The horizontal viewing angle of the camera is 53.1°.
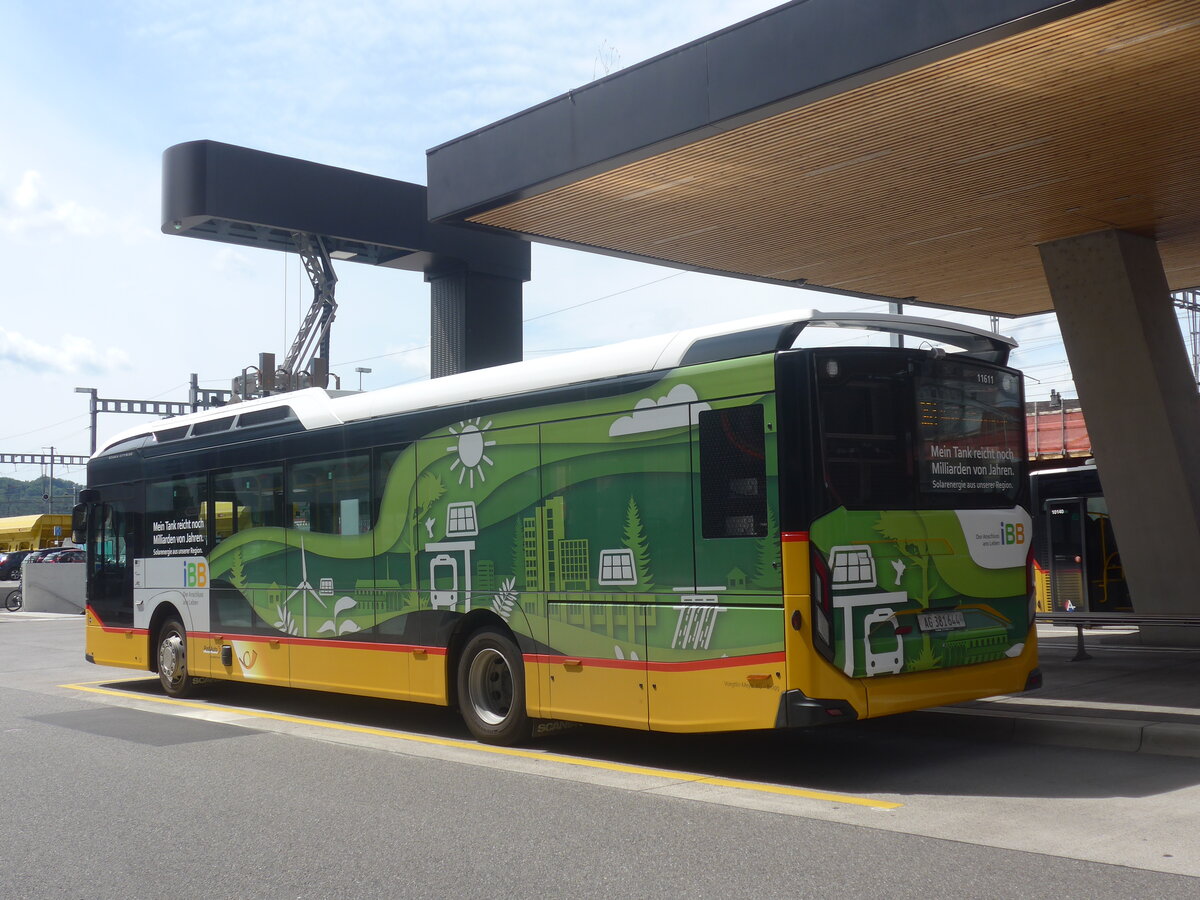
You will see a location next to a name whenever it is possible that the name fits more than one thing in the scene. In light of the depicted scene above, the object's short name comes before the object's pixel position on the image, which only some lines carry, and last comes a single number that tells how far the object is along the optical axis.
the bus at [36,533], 58.66
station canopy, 9.87
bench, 13.32
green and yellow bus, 7.66
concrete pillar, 14.92
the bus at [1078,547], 20.77
